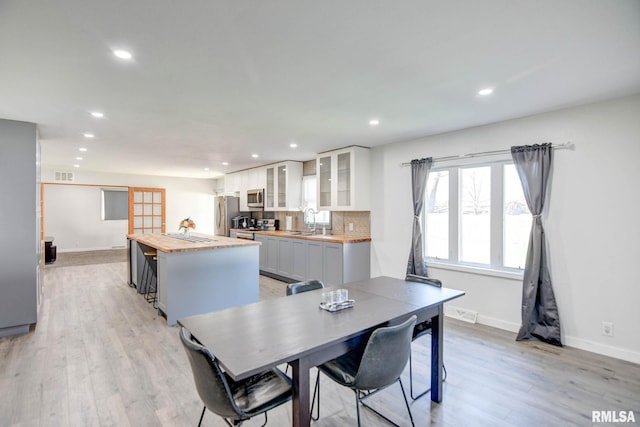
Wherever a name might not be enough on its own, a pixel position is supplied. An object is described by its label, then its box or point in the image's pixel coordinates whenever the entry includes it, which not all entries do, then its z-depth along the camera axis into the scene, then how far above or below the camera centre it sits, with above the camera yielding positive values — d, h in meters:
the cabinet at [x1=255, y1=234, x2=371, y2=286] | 4.80 -0.83
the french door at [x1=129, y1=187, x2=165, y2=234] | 9.17 +0.04
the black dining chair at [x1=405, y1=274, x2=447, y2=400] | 2.31 -0.92
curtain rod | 3.13 +0.70
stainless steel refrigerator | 7.62 -0.02
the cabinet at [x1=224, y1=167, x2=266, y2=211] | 7.20 +0.74
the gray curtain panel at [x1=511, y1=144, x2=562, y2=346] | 3.20 -0.60
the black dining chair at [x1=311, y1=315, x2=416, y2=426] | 1.60 -0.81
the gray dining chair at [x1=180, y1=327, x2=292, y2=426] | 1.36 -0.92
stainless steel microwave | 7.03 +0.31
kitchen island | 3.71 -0.82
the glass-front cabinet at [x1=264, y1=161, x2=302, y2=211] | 6.38 +0.55
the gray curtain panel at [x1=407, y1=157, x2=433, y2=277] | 4.24 +0.01
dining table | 1.38 -0.63
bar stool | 4.90 -1.11
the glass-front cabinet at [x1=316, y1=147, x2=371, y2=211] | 4.93 +0.53
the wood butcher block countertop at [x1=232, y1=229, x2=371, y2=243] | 4.84 -0.44
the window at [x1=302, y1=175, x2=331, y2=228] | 6.15 +0.22
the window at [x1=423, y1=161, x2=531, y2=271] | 3.57 -0.07
